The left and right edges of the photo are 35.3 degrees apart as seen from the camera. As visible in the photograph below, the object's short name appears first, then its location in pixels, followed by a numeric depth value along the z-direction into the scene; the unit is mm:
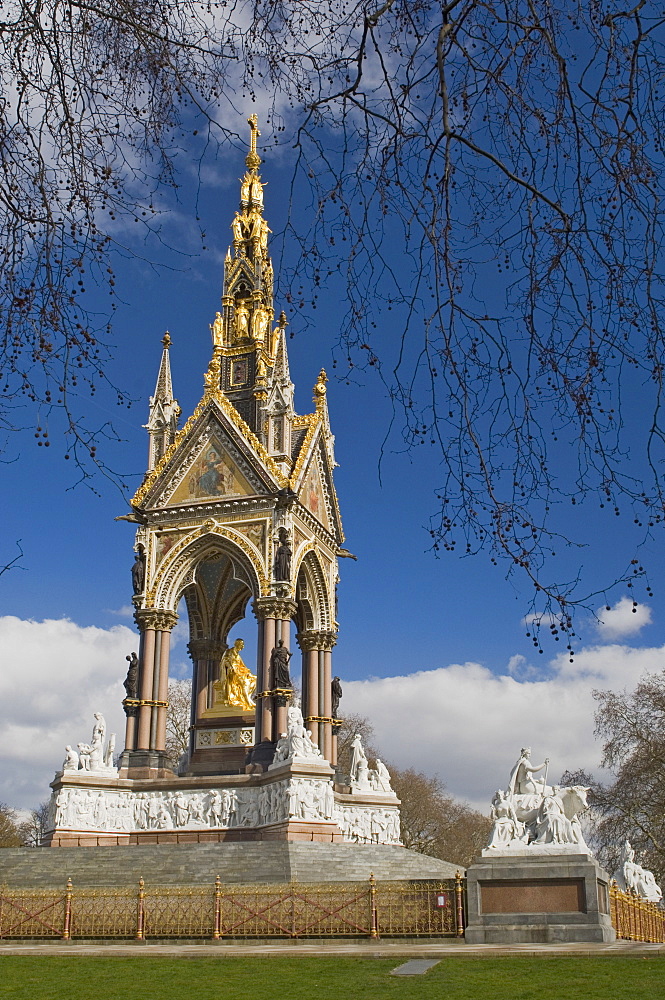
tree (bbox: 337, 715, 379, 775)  50522
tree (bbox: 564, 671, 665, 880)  36344
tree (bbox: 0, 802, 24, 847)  56781
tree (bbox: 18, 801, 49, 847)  57775
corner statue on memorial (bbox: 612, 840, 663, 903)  24688
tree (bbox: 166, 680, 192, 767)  46312
